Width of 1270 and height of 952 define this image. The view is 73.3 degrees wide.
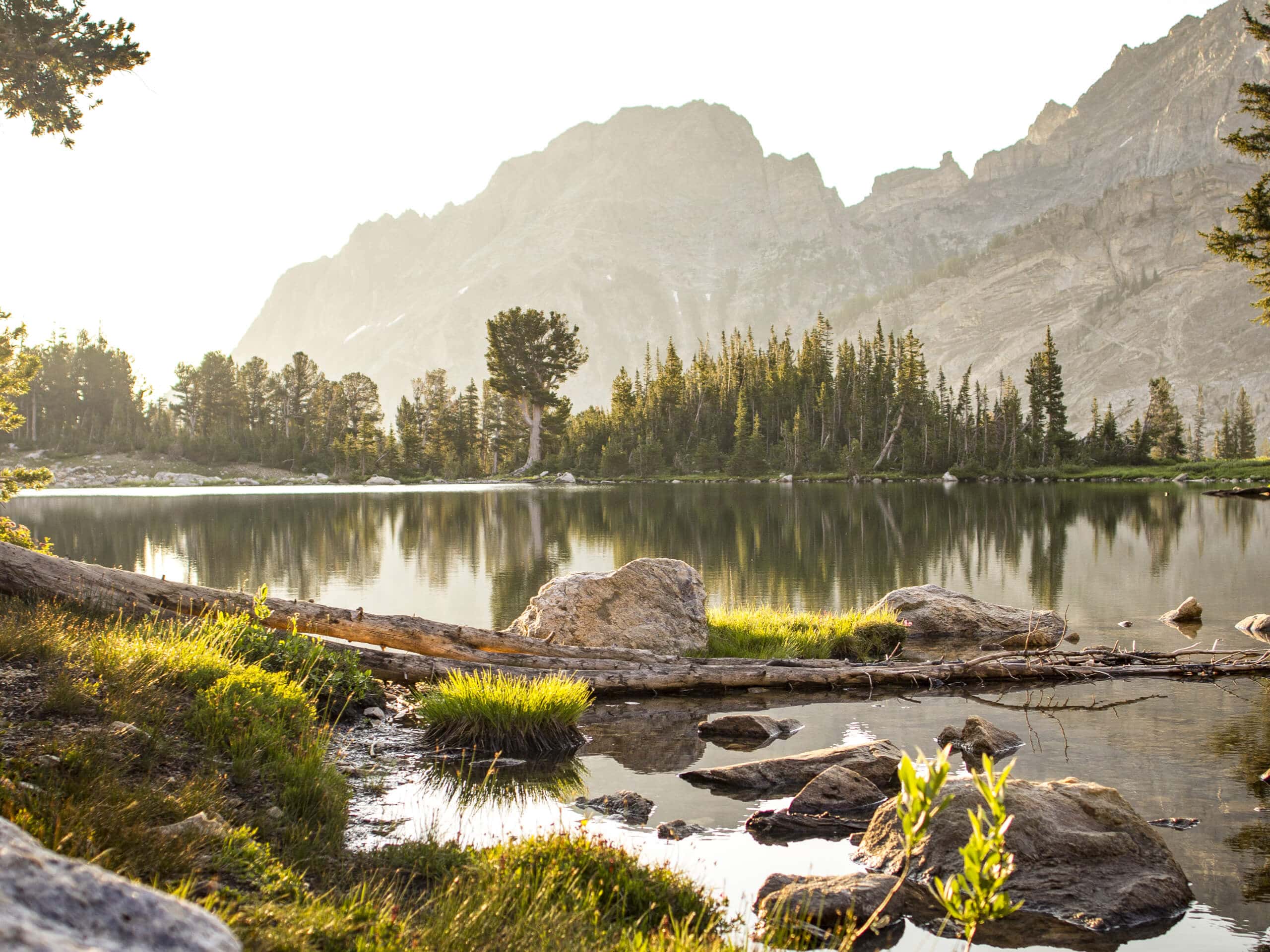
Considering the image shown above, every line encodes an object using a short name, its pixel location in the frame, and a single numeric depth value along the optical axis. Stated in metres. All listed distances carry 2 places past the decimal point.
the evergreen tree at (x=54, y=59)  14.37
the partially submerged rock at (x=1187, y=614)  20.64
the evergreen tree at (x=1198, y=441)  131.12
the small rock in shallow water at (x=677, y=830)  8.44
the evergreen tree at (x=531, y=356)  114.44
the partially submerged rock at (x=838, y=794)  9.20
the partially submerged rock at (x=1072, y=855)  7.11
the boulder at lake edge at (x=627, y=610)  16.05
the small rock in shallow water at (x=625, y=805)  8.95
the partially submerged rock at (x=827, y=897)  6.55
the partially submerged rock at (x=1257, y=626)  18.61
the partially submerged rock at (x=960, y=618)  19.44
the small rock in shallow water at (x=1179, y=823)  8.69
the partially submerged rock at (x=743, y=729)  12.02
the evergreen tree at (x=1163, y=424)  114.06
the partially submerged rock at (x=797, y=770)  9.89
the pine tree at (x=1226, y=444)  127.31
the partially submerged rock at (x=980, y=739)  10.98
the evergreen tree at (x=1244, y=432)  127.56
